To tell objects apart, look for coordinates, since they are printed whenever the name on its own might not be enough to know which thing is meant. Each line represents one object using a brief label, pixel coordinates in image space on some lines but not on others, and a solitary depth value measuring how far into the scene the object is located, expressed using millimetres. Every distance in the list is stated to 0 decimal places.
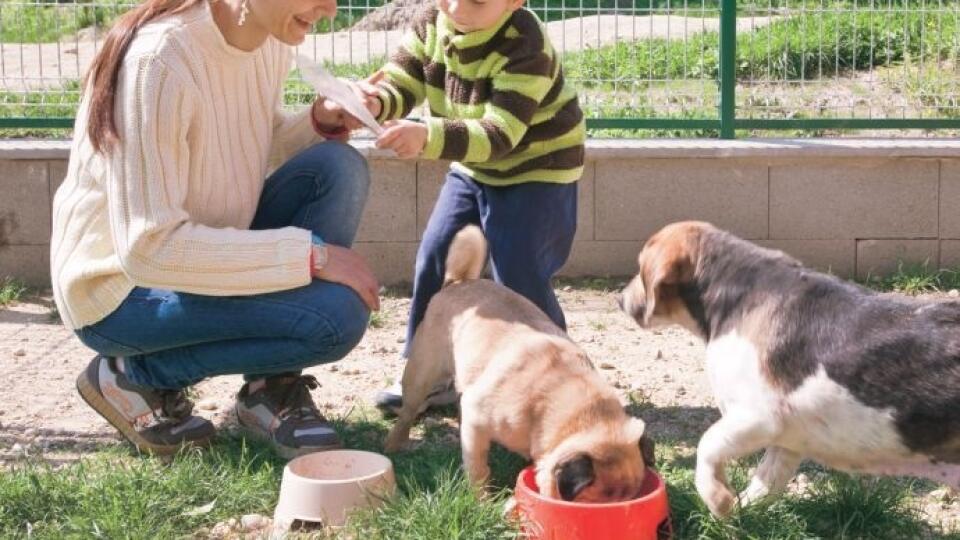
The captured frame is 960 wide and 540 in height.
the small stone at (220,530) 4180
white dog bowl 4047
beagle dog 3906
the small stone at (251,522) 4211
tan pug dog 3863
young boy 4863
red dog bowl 3684
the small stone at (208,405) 5477
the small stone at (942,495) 4512
